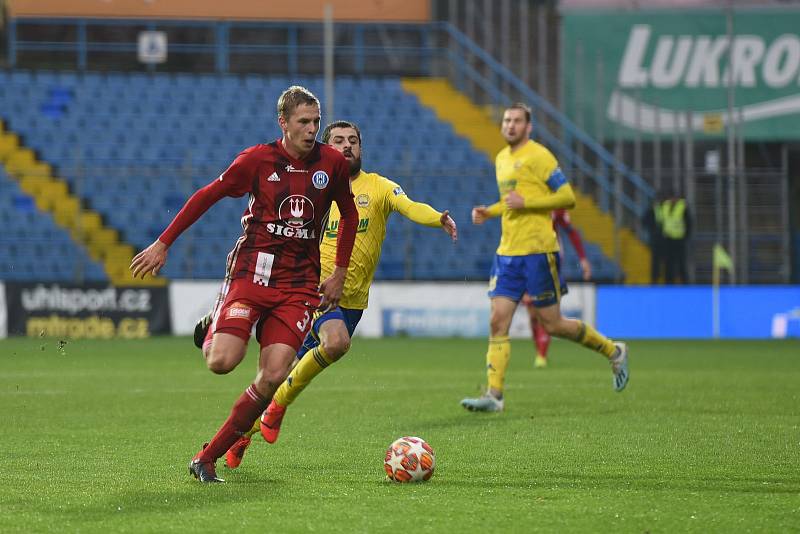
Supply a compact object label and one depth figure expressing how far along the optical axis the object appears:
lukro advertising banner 59.62
